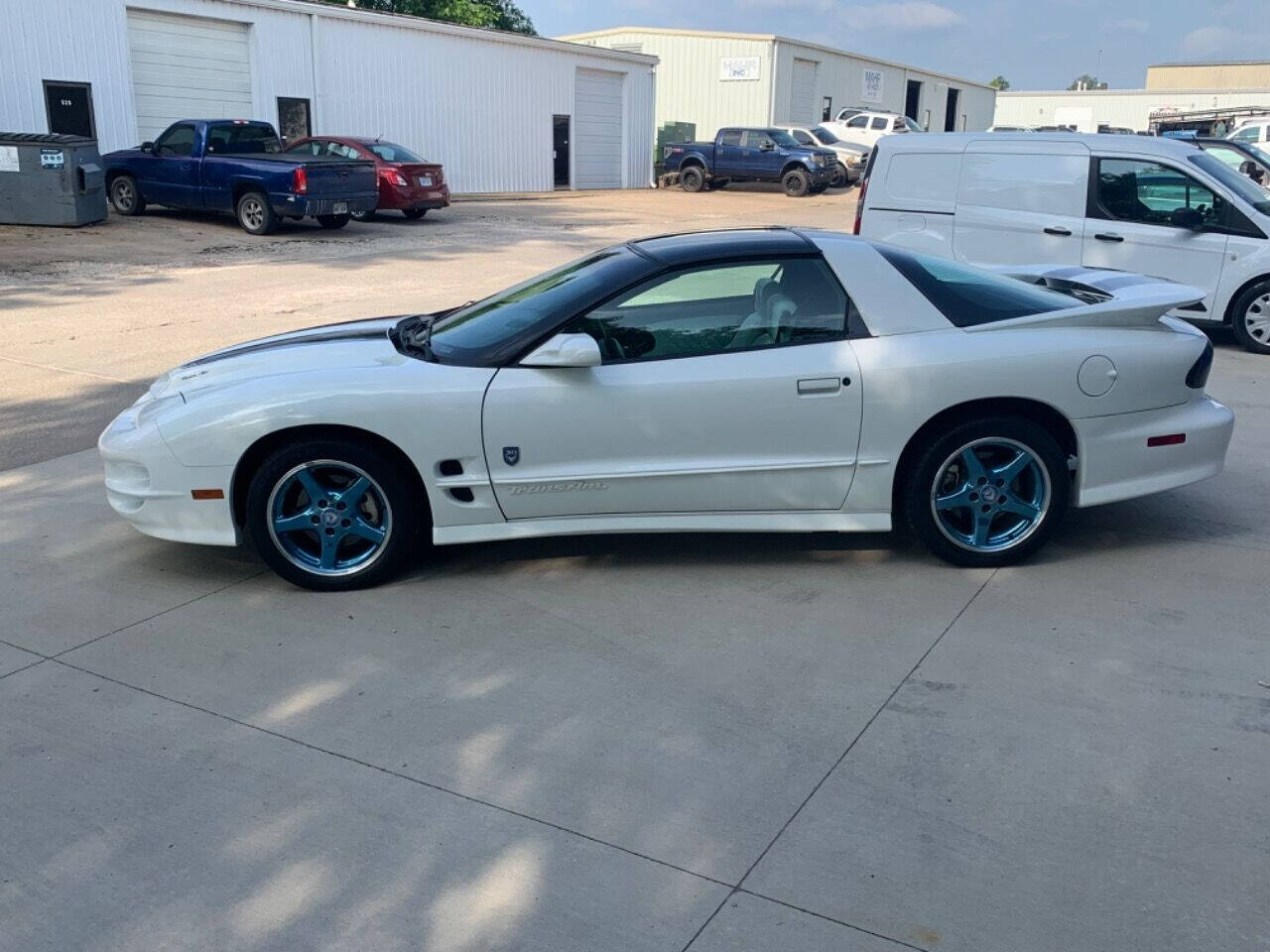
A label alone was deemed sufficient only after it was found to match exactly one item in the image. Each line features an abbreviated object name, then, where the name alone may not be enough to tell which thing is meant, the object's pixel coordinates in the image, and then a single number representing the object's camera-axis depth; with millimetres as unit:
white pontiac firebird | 4781
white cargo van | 9859
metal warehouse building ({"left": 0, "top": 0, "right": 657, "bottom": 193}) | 21047
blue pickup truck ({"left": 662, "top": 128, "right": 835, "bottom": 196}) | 31562
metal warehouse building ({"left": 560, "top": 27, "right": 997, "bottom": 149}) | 42750
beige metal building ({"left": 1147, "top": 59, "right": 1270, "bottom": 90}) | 78875
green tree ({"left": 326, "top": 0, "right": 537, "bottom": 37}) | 45312
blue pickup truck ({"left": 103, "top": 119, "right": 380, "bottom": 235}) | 18812
